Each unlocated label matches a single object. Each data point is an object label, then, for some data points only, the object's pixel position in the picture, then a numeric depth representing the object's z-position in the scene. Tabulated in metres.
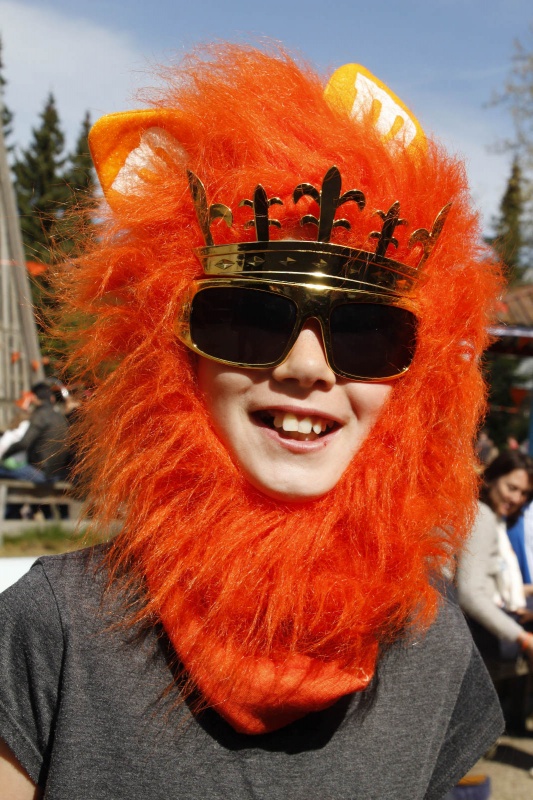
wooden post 8.88
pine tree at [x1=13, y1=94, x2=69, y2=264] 24.30
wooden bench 6.14
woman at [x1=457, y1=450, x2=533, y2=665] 3.32
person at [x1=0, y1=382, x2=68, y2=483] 5.93
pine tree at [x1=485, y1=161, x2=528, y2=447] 21.88
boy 1.08
